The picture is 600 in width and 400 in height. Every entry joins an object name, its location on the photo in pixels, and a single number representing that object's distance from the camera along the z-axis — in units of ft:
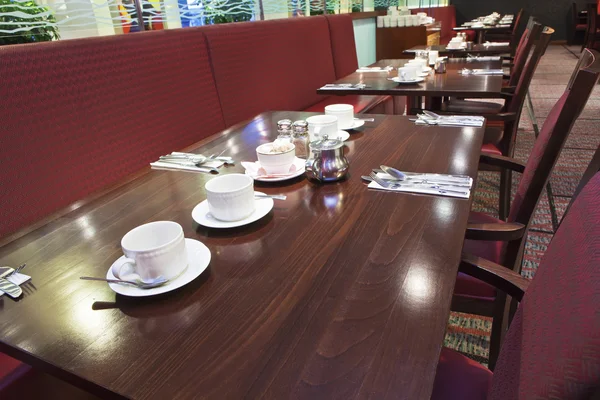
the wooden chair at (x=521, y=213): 3.08
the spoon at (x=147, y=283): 2.15
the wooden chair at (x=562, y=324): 1.11
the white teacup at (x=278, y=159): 3.44
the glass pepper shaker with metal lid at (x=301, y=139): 3.90
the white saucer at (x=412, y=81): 7.75
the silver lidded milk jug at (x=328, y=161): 3.28
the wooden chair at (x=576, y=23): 33.45
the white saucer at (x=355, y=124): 4.73
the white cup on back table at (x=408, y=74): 7.75
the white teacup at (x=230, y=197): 2.71
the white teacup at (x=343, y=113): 4.73
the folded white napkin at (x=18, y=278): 2.36
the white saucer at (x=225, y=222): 2.73
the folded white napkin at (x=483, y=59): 10.55
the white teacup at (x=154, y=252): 2.13
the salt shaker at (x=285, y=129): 4.20
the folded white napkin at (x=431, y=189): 2.99
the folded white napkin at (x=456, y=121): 4.65
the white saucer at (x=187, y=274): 2.13
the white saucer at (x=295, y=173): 3.41
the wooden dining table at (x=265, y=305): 1.65
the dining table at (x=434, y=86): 6.89
